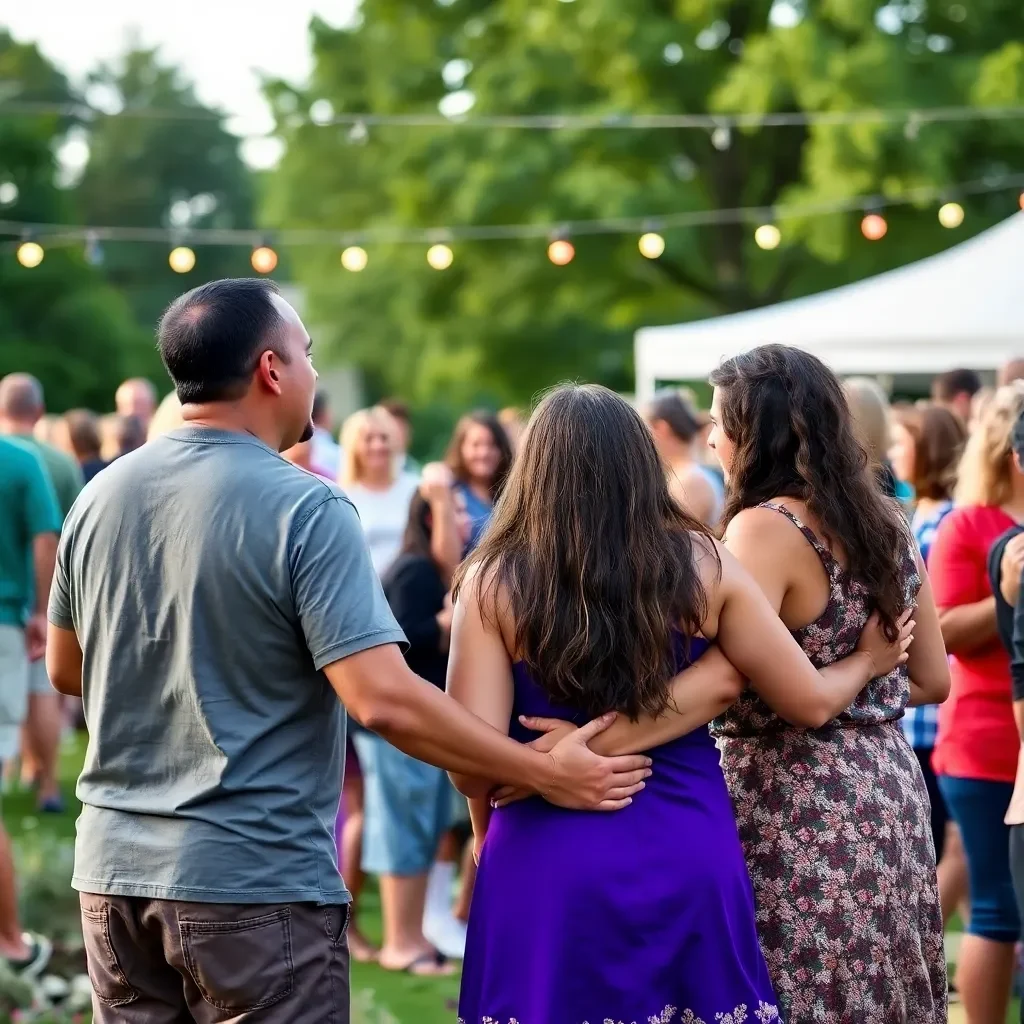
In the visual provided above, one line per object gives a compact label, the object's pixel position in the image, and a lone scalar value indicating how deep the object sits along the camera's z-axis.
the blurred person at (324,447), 8.73
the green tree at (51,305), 31.66
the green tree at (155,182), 49.97
